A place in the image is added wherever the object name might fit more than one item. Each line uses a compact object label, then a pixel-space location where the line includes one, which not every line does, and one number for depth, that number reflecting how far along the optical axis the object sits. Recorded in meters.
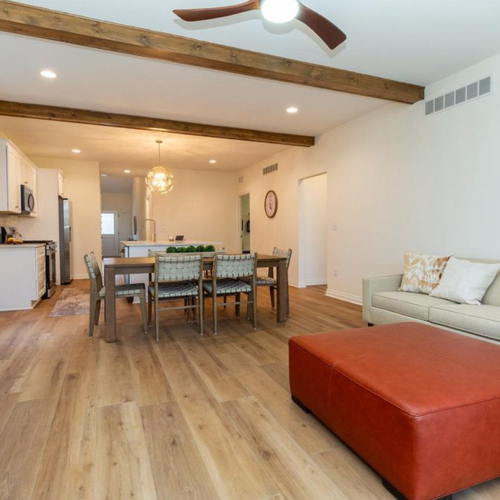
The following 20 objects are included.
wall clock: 7.39
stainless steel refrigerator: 6.86
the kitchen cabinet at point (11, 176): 4.79
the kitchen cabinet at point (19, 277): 4.75
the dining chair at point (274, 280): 4.27
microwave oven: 5.55
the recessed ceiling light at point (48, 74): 3.48
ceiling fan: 1.96
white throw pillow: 2.95
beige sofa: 2.57
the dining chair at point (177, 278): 3.46
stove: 5.64
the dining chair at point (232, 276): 3.69
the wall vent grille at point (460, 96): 3.35
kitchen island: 5.52
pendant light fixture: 5.96
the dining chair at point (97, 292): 3.53
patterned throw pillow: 3.38
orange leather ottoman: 1.29
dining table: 3.39
